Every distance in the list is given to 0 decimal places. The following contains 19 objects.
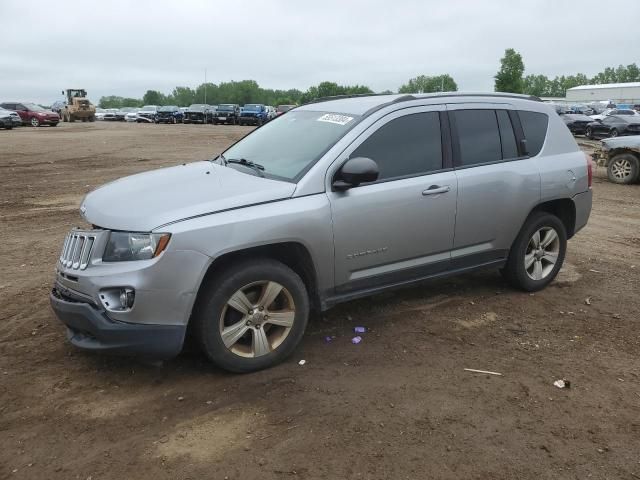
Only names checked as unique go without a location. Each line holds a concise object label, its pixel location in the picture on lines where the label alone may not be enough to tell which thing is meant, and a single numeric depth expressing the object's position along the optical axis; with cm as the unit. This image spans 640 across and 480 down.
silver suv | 344
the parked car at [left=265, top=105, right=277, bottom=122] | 4452
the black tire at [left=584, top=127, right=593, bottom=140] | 2887
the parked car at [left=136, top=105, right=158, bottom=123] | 5194
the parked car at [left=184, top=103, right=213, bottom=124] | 4597
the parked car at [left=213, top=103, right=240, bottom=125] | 4331
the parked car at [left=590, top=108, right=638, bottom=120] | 4025
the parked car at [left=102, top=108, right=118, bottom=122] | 5993
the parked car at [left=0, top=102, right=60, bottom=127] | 3672
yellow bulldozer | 4619
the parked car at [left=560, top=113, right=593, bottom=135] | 3322
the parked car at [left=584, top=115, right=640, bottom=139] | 2688
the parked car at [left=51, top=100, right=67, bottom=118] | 5253
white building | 10189
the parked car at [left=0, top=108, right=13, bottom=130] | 3262
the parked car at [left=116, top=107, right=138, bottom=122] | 5859
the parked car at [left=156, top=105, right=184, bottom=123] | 4778
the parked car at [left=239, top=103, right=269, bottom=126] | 4203
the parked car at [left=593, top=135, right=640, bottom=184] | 1314
